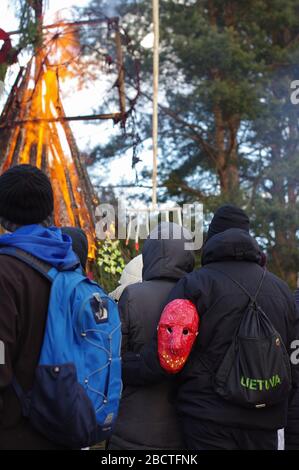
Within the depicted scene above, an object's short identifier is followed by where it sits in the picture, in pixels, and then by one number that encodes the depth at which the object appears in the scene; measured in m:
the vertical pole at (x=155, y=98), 9.27
